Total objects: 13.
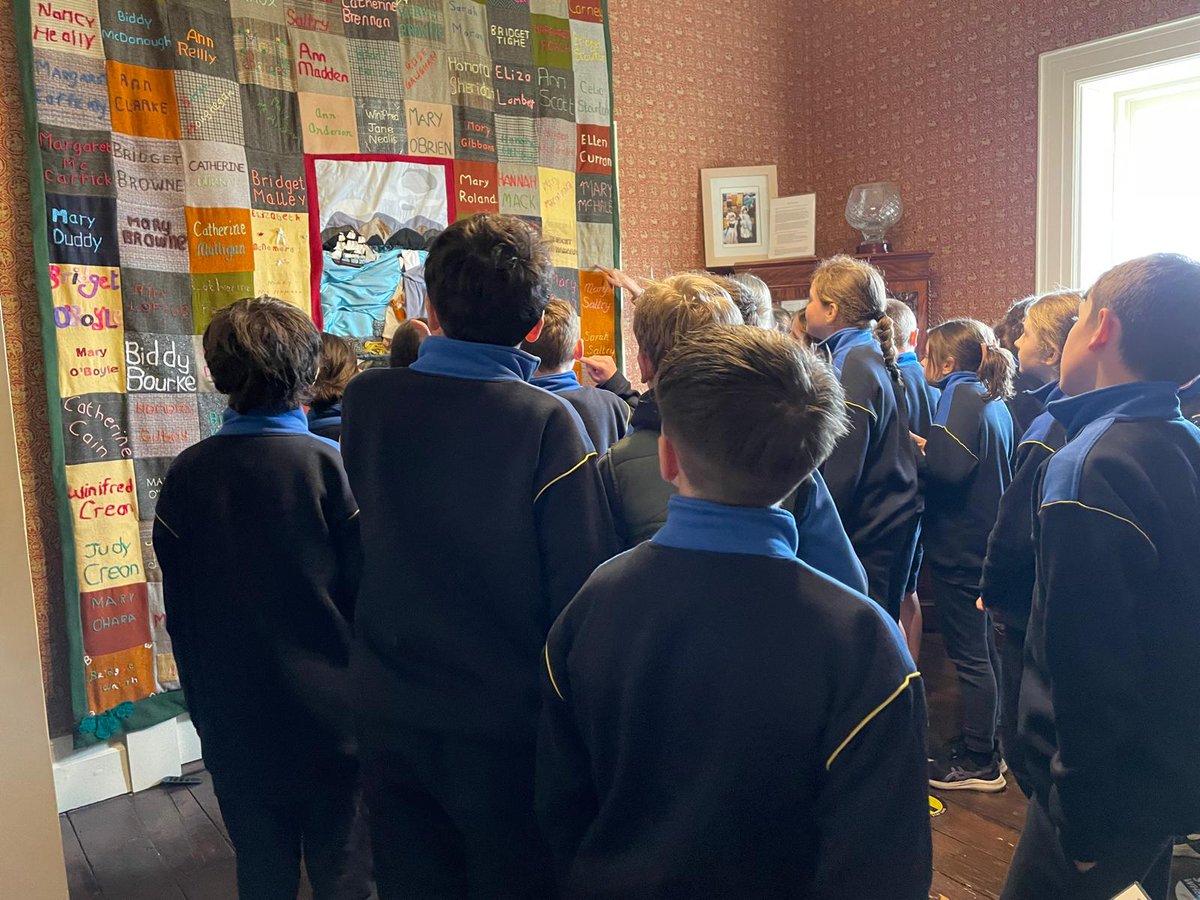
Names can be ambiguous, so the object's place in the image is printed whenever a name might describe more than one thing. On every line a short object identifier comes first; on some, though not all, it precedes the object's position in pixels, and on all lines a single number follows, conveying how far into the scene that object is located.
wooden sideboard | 4.42
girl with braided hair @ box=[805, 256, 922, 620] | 2.47
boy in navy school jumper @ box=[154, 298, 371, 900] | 1.56
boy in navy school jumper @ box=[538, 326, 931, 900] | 0.89
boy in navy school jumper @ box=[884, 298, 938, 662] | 2.82
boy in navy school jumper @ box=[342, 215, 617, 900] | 1.31
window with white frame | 3.96
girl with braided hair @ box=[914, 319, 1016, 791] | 2.65
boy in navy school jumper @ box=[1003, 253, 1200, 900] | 1.26
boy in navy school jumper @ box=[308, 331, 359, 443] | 1.97
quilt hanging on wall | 2.64
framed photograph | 4.57
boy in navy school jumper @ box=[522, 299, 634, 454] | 2.05
